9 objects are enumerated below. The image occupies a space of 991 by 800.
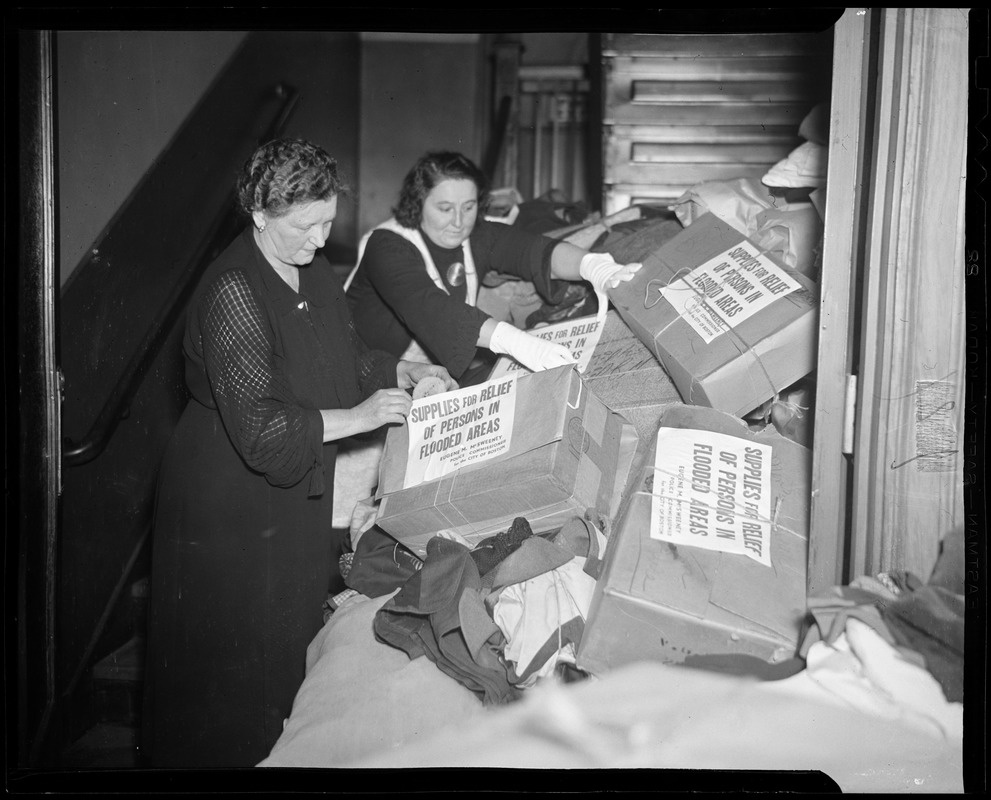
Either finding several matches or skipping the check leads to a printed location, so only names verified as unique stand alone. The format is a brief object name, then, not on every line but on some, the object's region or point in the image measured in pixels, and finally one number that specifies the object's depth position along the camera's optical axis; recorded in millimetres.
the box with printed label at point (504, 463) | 1642
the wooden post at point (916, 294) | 1571
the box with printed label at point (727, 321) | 1820
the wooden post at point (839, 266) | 1643
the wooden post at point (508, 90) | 5023
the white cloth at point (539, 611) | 1572
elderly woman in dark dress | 1834
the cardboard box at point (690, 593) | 1495
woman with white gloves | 2193
